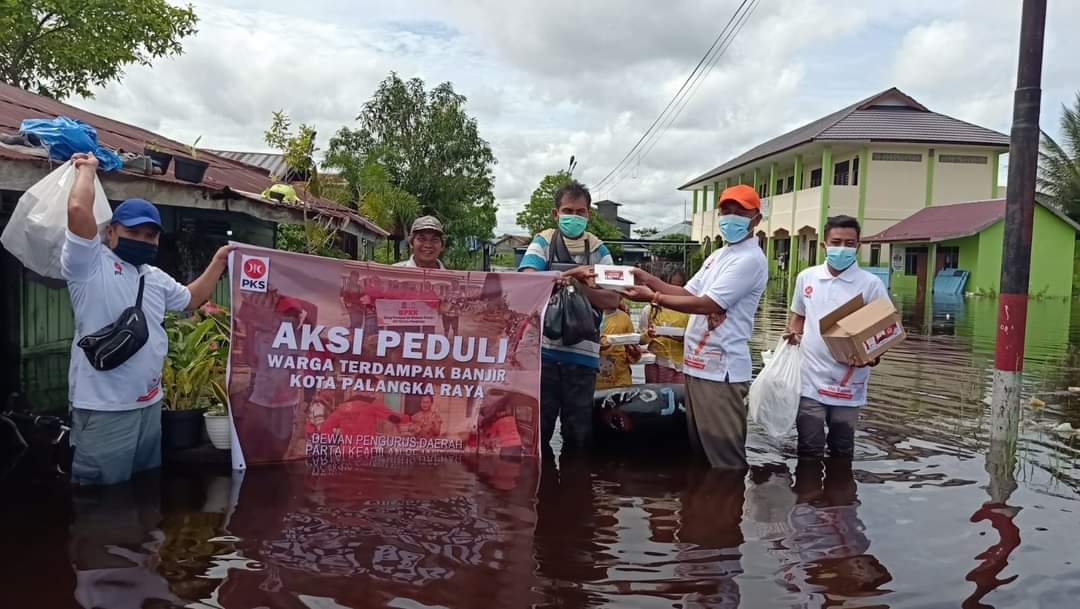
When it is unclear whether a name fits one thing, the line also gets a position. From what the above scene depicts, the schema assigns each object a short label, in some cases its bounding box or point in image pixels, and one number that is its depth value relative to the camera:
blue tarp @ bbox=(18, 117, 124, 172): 4.20
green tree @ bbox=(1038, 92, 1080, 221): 33.88
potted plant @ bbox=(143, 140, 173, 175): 6.06
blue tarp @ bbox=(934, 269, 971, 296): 27.62
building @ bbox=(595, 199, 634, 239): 80.53
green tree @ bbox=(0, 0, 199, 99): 17.88
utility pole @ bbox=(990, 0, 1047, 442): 5.33
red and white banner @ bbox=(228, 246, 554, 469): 4.79
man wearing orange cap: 4.57
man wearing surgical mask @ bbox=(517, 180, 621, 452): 5.15
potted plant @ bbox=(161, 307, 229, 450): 4.83
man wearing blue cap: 3.76
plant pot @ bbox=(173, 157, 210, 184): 5.97
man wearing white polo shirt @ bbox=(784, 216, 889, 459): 5.16
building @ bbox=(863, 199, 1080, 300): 26.89
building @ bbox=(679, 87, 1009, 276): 32.24
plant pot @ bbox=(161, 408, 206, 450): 4.80
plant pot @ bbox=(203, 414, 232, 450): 4.84
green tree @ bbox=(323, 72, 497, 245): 23.91
